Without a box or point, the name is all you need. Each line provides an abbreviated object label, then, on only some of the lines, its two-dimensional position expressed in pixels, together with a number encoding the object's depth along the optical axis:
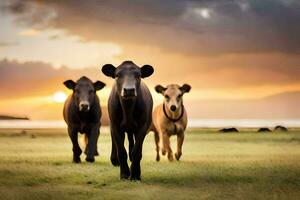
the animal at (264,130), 45.33
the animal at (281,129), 46.10
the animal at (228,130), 44.74
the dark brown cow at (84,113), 17.14
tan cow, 17.34
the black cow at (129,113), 12.44
